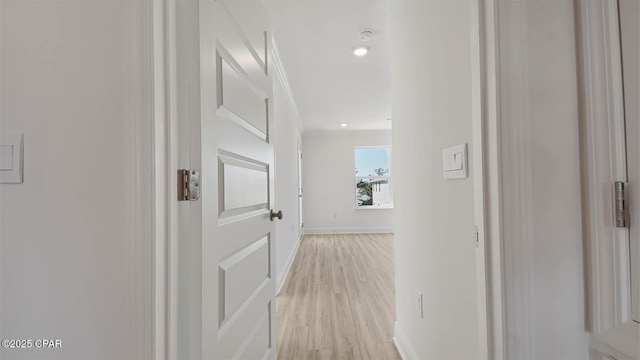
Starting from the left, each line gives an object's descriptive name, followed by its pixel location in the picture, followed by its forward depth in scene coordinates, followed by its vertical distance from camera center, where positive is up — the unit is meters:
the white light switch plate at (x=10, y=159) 0.59 +0.07
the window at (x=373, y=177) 7.05 +0.23
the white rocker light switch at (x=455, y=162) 0.91 +0.08
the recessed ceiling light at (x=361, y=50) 2.72 +1.33
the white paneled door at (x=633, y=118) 0.53 +0.12
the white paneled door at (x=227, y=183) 0.72 +0.02
